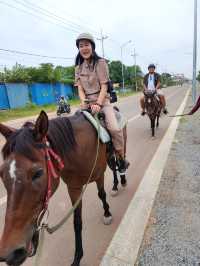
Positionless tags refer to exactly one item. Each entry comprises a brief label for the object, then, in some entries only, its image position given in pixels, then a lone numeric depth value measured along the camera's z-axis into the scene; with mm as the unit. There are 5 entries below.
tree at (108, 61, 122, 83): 51865
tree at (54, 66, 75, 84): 26645
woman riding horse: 2408
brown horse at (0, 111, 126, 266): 1180
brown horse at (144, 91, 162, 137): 6749
